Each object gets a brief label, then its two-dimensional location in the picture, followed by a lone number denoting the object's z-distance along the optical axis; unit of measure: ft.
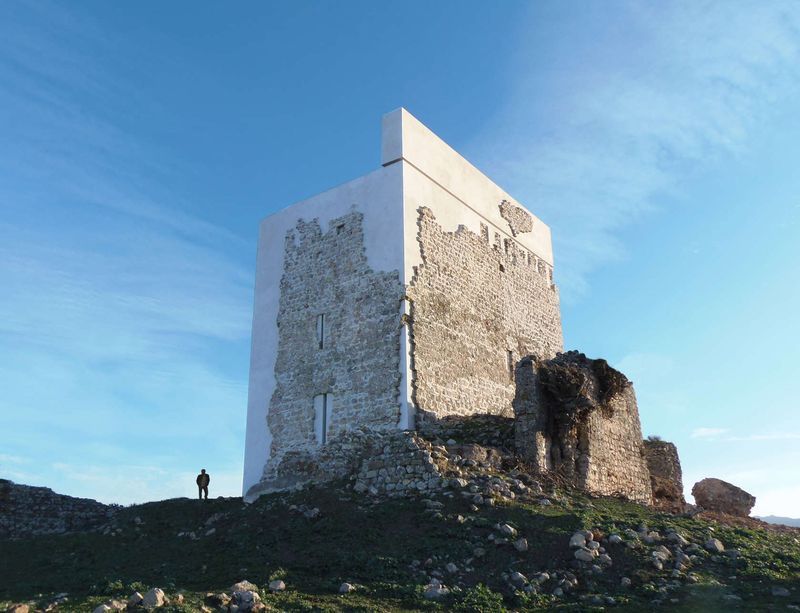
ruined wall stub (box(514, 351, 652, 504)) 49.11
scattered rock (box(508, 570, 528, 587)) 32.22
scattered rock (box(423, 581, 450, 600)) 31.07
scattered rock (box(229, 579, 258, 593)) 31.14
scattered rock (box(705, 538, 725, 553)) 36.19
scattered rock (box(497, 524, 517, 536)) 36.94
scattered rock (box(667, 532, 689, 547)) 36.58
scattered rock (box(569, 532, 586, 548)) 35.11
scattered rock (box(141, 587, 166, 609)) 28.81
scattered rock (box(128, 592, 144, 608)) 29.25
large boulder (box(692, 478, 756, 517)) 63.98
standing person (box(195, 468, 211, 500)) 63.82
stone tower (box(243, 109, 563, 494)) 54.75
